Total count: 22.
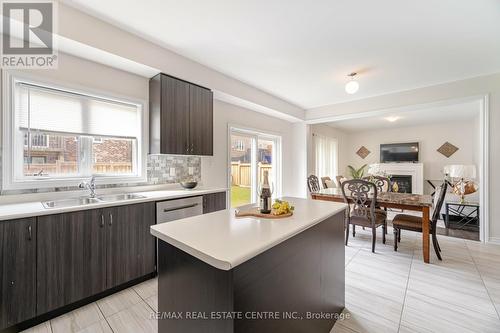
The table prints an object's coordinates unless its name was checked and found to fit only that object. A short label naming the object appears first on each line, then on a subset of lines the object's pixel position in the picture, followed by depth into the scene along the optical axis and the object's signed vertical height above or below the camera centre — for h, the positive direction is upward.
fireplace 7.16 -0.52
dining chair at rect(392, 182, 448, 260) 2.81 -0.78
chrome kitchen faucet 2.34 -0.21
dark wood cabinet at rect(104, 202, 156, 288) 2.08 -0.78
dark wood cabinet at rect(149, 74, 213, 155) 2.72 +0.67
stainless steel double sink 2.07 -0.36
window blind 2.13 +0.59
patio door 4.32 +0.11
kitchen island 0.93 -0.56
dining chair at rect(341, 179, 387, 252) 3.12 -0.60
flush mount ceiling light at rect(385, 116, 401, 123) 5.89 +1.33
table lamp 4.03 -0.20
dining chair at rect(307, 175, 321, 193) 4.22 -0.34
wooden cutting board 1.52 -0.35
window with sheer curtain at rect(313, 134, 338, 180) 6.52 +0.34
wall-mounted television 7.16 +0.48
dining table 2.77 -0.50
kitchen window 2.06 +0.32
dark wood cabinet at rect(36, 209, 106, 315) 1.72 -0.78
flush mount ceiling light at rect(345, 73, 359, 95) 3.21 +1.19
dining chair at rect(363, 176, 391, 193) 4.09 -0.32
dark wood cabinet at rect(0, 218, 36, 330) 1.55 -0.77
